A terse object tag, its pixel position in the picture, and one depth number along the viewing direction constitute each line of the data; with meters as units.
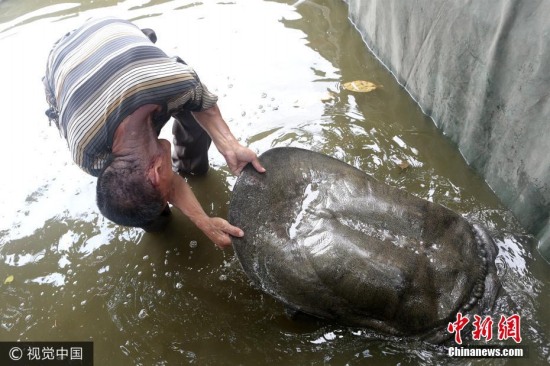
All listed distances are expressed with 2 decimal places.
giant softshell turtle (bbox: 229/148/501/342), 2.34
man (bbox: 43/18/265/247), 2.40
